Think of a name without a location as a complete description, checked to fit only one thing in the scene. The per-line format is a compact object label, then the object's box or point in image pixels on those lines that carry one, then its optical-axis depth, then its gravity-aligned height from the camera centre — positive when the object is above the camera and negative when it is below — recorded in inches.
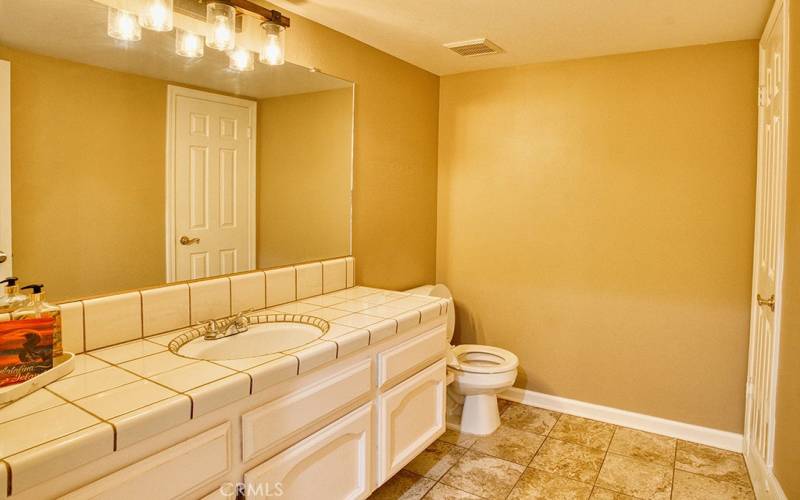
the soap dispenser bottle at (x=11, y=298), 55.2 -7.4
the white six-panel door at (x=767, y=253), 76.9 -2.3
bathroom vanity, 41.3 -18.7
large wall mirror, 57.6 +10.7
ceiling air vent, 104.7 +40.3
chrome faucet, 70.2 -13.3
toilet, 107.0 -31.1
